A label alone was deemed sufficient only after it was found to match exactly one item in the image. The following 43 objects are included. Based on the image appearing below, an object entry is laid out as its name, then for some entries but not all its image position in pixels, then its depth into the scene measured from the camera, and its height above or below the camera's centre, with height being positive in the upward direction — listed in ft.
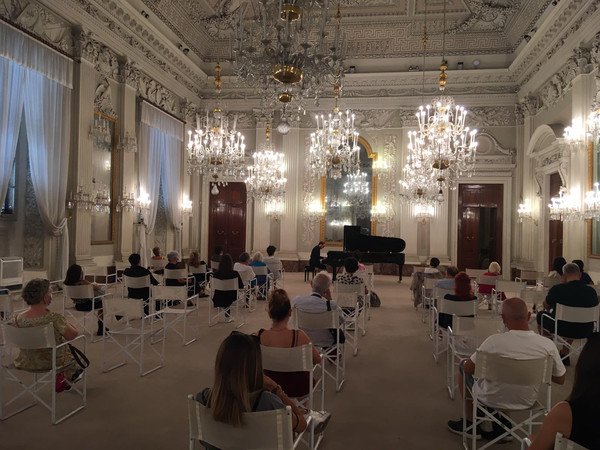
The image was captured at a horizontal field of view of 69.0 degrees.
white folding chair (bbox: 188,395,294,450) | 5.71 -2.71
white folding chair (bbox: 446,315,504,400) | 11.91 -2.72
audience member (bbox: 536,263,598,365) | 15.65 -2.50
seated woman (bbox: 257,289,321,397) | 9.44 -2.91
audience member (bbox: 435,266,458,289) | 19.67 -2.47
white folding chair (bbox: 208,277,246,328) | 21.11 -3.47
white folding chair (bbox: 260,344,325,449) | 8.95 -2.75
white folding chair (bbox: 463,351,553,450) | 8.48 -2.77
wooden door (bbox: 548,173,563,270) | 35.47 -0.12
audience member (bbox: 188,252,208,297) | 26.94 -2.44
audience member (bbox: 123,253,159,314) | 20.42 -2.26
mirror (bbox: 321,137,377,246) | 47.37 +3.14
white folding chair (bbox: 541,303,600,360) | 15.19 -2.94
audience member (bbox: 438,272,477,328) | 15.97 -2.19
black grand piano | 37.06 -1.86
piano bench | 38.55 -3.87
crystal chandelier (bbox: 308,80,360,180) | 32.19 +6.33
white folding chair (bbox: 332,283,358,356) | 17.43 -3.01
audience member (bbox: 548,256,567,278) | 23.27 -1.94
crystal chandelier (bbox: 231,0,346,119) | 18.04 +7.52
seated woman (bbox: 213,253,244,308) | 21.49 -2.50
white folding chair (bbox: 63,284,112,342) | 17.54 -2.73
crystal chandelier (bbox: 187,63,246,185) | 31.30 +5.59
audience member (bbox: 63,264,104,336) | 18.04 -2.96
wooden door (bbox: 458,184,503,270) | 45.96 +0.24
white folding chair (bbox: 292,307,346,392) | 12.97 -2.80
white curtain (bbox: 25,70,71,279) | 25.53 +4.64
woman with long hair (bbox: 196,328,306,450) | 5.68 -2.09
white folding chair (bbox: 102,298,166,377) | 14.24 -4.83
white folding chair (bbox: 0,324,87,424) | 10.67 -3.68
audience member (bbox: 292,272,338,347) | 13.55 -2.51
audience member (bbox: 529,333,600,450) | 5.18 -2.15
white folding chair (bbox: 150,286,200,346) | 17.30 -2.72
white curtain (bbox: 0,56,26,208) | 22.84 +6.07
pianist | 38.37 -2.77
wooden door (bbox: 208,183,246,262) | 49.98 +0.84
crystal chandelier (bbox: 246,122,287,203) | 37.96 +4.41
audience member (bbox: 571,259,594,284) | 19.67 -2.14
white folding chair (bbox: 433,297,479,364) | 15.40 -2.80
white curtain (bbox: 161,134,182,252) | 42.24 +4.48
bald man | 9.05 -2.53
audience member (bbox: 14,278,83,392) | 11.30 -2.63
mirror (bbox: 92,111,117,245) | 31.21 +3.61
